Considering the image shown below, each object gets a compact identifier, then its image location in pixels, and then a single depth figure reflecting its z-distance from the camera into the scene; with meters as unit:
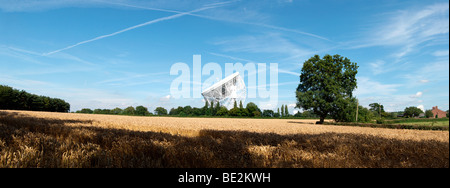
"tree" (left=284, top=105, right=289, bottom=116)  151.62
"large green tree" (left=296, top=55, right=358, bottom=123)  44.25
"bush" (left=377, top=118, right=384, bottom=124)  42.40
